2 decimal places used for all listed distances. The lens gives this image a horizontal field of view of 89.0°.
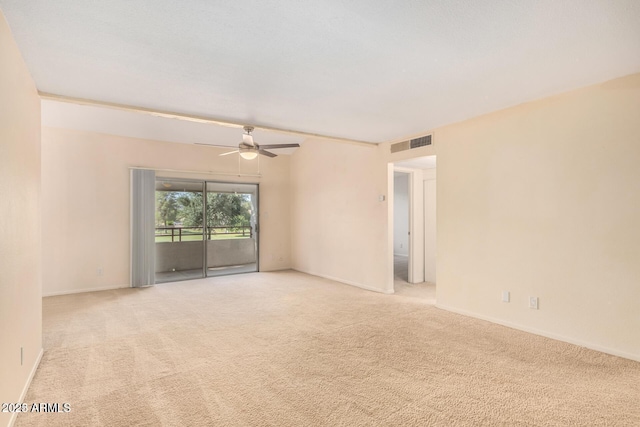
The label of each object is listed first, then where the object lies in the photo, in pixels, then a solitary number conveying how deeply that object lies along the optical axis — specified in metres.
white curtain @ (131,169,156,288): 6.04
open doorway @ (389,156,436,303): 6.25
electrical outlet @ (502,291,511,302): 3.83
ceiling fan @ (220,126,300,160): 4.61
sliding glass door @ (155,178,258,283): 6.73
